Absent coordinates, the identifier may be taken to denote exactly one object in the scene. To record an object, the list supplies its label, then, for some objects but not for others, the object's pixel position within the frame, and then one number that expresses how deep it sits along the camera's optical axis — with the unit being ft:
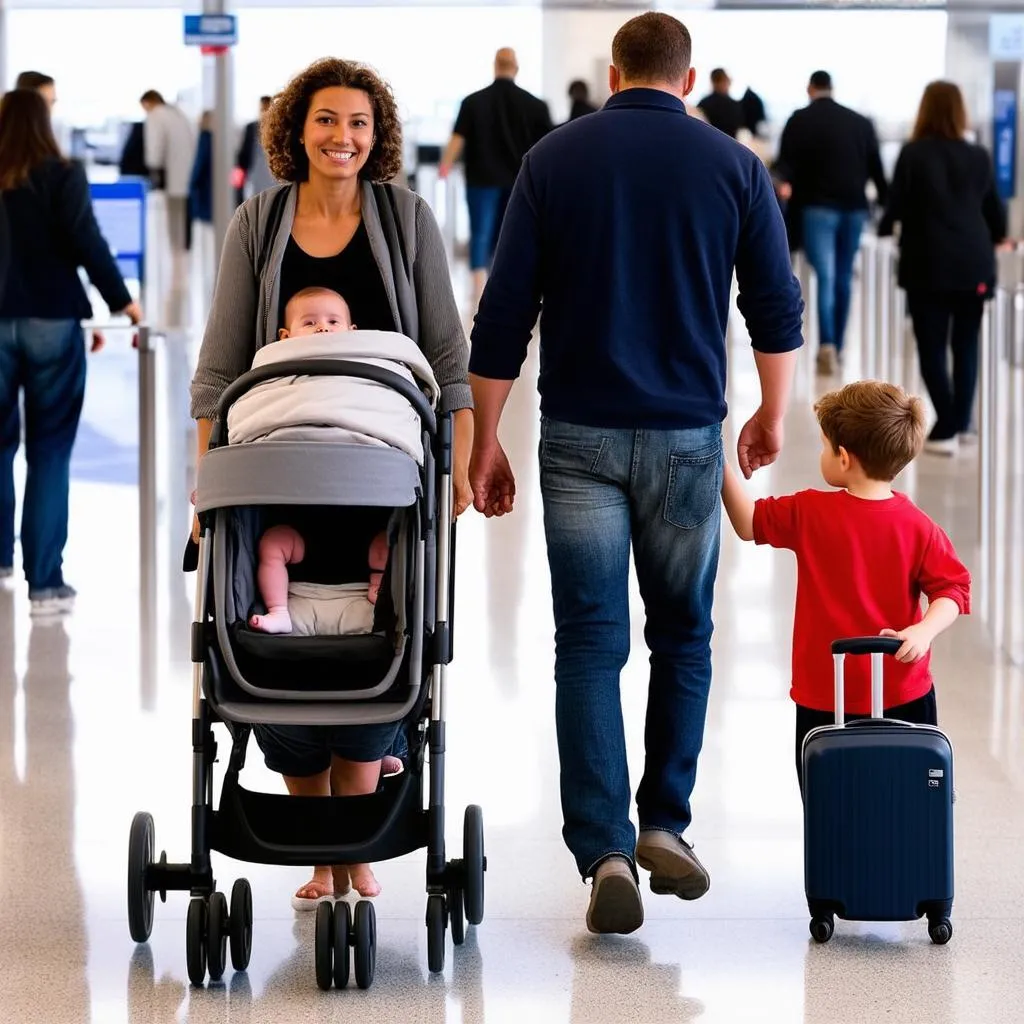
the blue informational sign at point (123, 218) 74.66
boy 22.43
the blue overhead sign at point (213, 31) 84.48
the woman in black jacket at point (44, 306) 38.78
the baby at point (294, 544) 20.76
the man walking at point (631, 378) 21.76
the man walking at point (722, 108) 91.15
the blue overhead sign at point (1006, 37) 125.72
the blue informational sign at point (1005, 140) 103.34
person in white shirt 125.91
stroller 19.92
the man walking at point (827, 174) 73.24
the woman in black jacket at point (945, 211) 54.28
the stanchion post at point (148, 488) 36.31
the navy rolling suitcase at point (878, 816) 21.49
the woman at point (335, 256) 22.29
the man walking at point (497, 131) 88.22
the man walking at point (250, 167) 91.16
